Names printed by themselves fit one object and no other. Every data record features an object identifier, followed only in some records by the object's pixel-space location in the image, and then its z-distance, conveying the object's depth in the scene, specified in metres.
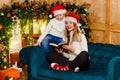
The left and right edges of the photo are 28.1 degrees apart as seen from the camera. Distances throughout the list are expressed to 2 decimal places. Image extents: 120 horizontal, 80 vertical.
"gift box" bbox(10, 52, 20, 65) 4.09
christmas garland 3.78
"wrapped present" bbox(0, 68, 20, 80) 3.29
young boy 3.18
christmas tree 3.51
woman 2.92
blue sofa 2.82
